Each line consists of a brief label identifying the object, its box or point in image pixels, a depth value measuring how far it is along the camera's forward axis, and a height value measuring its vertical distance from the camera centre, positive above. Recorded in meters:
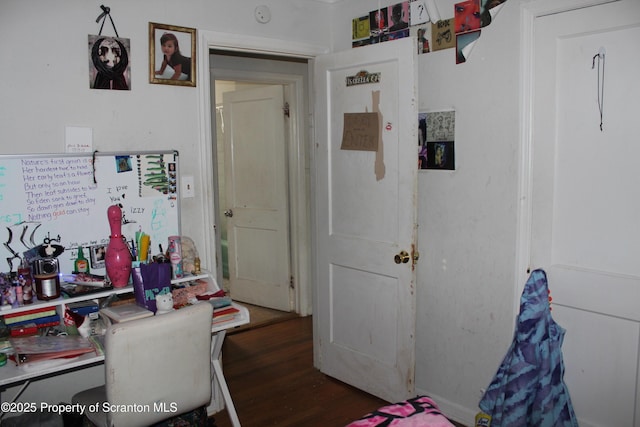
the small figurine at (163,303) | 2.40 -0.60
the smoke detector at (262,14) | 3.03 +0.89
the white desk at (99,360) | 2.00 -0.76
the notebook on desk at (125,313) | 2.27 -0.62
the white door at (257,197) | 4.68 -0.26
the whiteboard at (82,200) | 2.34 -0.14
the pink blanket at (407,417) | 1.63 -0.80
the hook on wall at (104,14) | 2.51 +0.75
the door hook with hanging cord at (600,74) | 2.21 +0.37
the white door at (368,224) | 2.87 -0.34
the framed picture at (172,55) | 2.68 +0.59
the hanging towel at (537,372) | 2.19 -0.87
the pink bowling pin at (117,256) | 2.44 -0.39
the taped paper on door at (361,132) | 2.98 +0.20
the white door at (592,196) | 2.18 -0.15
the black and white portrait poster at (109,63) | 2.51 +0.52
